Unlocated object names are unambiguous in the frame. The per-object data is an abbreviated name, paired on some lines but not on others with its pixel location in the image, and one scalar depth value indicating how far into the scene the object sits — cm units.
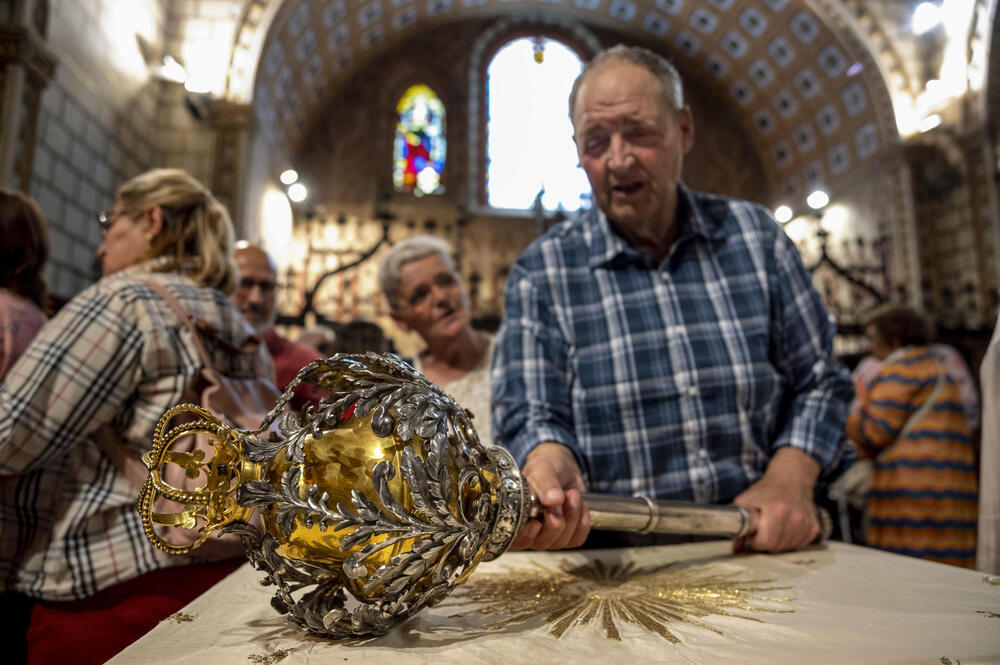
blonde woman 133
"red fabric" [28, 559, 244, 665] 131
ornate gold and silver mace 72
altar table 71
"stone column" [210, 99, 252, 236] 821
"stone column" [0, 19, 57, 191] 513
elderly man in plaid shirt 150
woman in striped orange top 308
